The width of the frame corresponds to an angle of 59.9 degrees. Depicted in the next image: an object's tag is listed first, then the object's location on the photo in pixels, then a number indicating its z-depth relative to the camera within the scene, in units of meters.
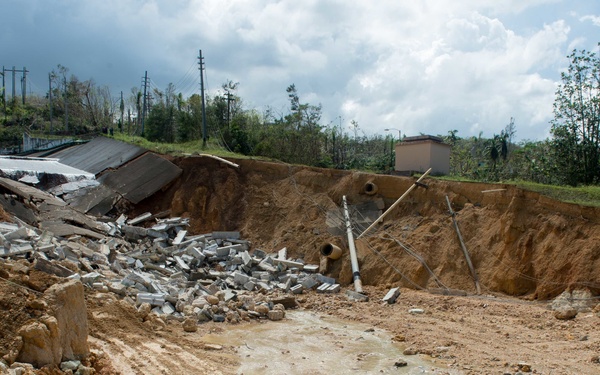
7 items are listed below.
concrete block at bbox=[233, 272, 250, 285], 13.41
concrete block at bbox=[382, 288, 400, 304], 12.58
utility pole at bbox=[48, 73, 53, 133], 46.23
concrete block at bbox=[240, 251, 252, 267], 14.39
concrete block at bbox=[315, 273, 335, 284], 14.13
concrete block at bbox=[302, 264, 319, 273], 14.81
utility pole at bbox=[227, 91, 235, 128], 34.30
